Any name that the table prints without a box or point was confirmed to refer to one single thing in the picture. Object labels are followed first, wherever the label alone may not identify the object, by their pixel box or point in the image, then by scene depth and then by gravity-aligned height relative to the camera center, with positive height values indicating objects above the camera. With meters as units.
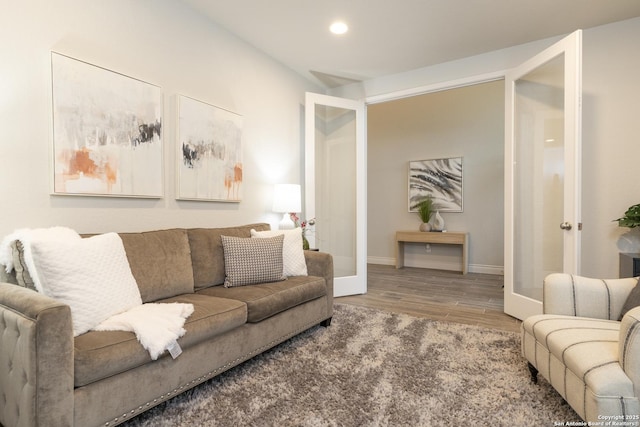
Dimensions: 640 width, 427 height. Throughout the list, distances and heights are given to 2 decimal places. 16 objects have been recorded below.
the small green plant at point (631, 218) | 2.73 -0.10
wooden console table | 5.37 -0.54
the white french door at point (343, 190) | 4.03 +0.20
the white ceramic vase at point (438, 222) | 5.73 -0.27
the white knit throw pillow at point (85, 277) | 1.49 -0.33
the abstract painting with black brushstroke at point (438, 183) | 5.75 +0.42
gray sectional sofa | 1.21 -0.62
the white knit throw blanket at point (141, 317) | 1.49 -0.53
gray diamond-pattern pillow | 2.46 -0.41
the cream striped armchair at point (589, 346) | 1.26 -0.62
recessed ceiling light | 3.08 +1.67
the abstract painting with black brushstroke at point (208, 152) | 2.78 +0.49
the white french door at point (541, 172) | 2.61 +0.31
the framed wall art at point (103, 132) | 2.05 +0.50
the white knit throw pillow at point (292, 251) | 2.74 -0.37
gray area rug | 1.59 -1.00
